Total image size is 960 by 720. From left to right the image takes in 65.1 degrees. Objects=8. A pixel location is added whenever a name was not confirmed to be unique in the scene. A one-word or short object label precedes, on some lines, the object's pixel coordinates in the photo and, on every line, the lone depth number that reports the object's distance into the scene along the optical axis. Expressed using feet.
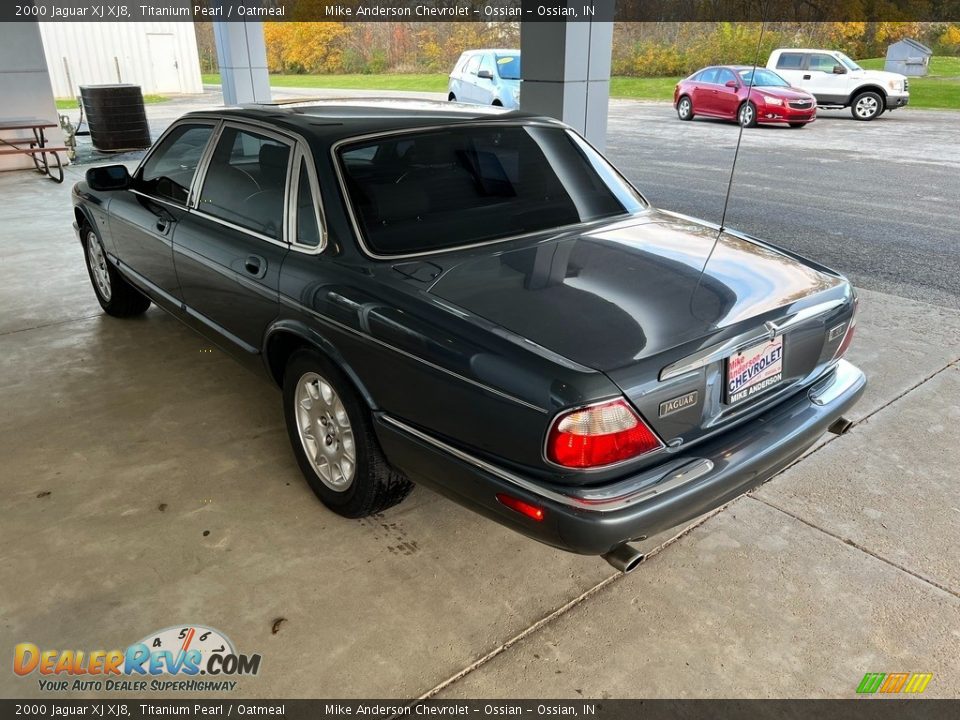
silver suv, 49.57
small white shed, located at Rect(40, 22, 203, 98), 99.04
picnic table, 38.04
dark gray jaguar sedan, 7.30
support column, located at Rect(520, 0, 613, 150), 20.39
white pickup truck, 57.47
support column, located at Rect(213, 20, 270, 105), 45.27
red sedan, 53.52
